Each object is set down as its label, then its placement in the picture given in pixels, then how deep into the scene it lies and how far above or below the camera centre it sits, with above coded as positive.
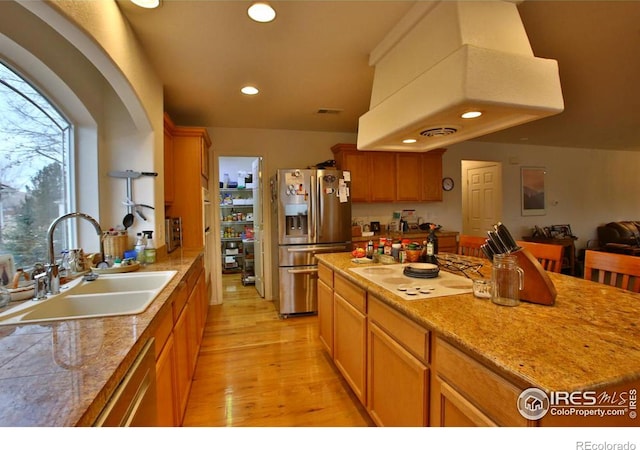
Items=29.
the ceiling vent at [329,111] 3.45 +1.26
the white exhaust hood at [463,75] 1.33 +0.68
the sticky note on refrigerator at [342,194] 3.71 +0.31
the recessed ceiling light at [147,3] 1.62 +1.18
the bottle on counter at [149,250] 2.28 -0.22
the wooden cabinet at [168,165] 2.93 +0.56
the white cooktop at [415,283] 1.42 -0.35
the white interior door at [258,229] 4.31 -0.13
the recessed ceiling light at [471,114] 1.48 +0.52
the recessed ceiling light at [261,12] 1.65 +1.18
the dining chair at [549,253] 1.83 -0.23
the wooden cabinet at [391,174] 4.19 +0.65
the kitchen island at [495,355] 0.75 -0.40
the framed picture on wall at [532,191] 5.52 +0.48
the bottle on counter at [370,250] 2.37 -0.25
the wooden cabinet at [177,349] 1.34 -0.70
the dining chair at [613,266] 1.39 -0.25
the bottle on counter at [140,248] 2.24 -0.20
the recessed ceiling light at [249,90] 2.79 +1.23
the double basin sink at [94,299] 1.18 -0.36
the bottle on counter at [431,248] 2.00 -0.21
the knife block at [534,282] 1.21 -0.27
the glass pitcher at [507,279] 1.21 -0.26
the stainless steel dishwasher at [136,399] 0.76 -0.51
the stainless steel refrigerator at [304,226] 3.57 -0.08
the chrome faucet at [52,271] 1.37 -0.22
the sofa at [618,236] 5.46 -0.39
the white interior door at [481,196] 5.46 +0.40
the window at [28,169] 1.57 +0.31
